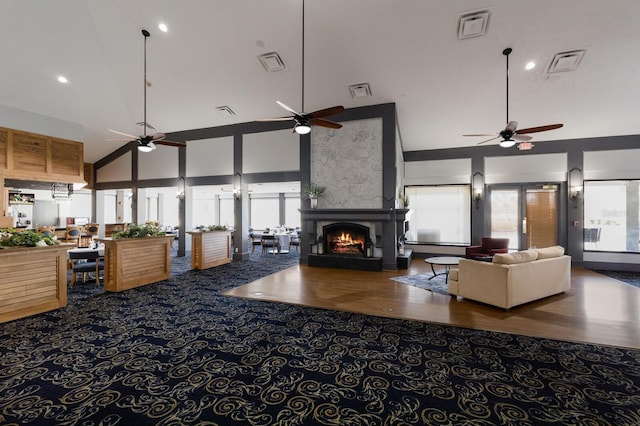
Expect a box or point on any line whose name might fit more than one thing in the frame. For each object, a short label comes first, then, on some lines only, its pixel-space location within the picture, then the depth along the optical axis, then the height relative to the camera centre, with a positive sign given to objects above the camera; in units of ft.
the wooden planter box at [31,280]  12.48 -3.24
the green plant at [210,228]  25.80 -1.49
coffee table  18.19 -3.23
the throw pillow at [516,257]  13.76 -2.26
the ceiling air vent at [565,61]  16.15 +9.11
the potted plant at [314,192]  24.82 +1.90
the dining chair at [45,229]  26.35 -1.58
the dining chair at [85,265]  18.28 -3.43
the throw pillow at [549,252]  15.28 -2.21
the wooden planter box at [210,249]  23.99 -3.27
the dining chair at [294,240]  35.60 -3.55
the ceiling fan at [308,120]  13.71 +4.85
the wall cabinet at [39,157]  22.95 +4.97
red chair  23.58 -2.94
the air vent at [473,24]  14.47 +10.16
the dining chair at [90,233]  30.91 -2.28
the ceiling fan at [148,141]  18.95 +5.06
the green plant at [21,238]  13.16 -1.25
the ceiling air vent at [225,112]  25.88 +9.62
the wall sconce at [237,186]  28.73 +2.77
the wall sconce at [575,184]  25.09 +2.62
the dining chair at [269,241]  32.53 -3.31
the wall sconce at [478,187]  27.89 +2.60
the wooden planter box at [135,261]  17.26 -3.25
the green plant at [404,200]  27.86 +1.32
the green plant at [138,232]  18.34 -1.36
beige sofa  13.46 -3.37
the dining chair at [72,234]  27.66 -2.21
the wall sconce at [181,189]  31.27 +2.61
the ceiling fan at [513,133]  16.01 +4.78
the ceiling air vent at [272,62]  18.79 +10.51
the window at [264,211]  53.06 +0.33
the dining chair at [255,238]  35.13 -3.41
